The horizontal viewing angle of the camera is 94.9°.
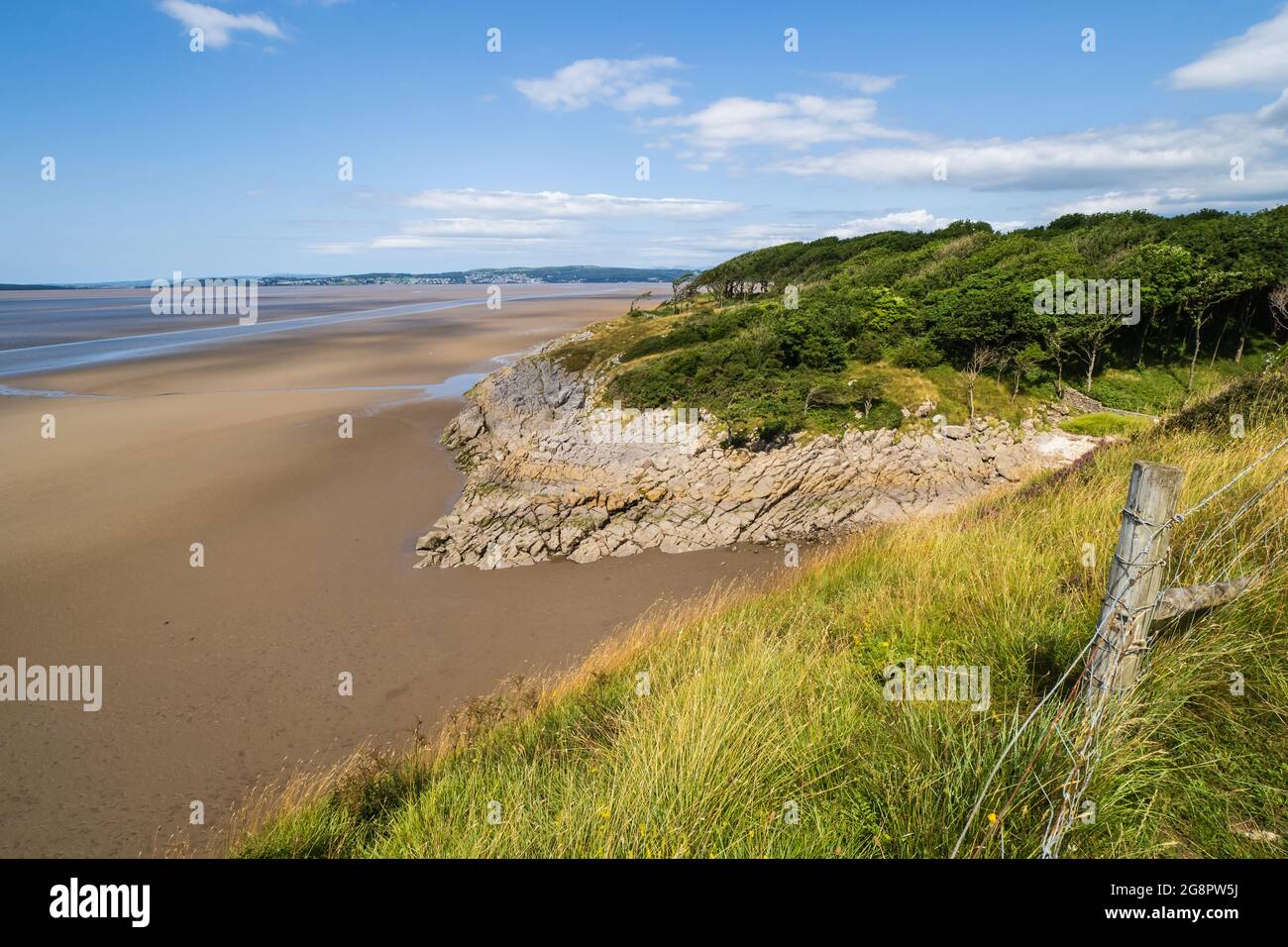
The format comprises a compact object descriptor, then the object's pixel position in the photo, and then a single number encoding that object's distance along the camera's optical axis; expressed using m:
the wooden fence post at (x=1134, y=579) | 2.57
